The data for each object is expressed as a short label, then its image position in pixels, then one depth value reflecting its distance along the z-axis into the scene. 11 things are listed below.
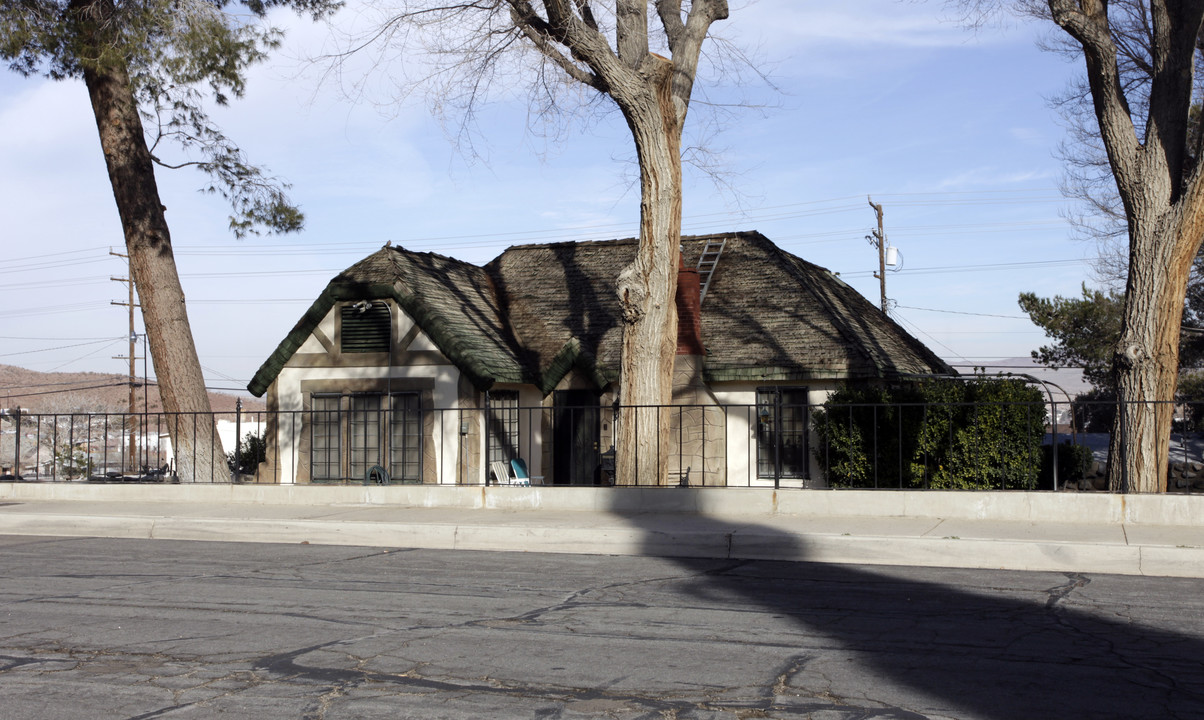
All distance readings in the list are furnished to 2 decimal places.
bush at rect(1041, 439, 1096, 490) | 17.86
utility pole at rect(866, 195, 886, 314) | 44.22
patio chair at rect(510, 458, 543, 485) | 18.61
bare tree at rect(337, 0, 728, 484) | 14.27
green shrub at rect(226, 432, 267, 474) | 24.52
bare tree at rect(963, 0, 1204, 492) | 12.57
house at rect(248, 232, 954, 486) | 20.44
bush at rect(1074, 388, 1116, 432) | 39.16
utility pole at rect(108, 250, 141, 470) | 46.09
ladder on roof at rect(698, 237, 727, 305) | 23.73
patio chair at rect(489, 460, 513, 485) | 19.50
